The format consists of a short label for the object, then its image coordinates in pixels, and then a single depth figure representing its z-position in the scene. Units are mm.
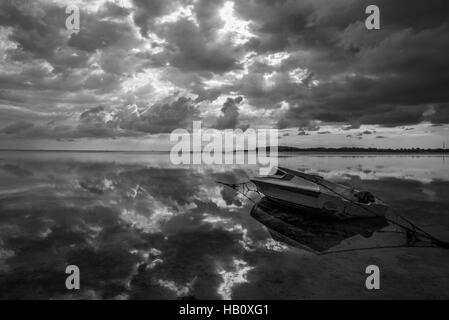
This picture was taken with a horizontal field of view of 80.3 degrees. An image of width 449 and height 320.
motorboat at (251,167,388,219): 16717
